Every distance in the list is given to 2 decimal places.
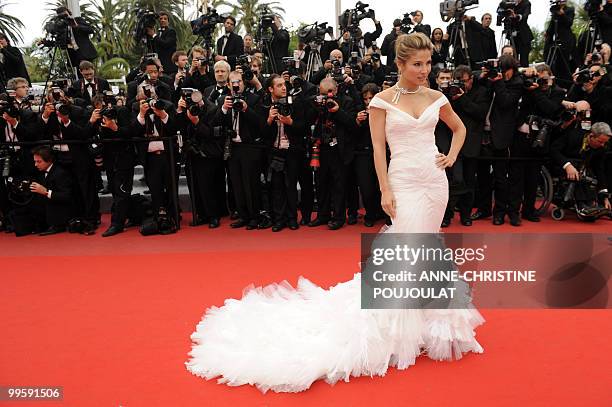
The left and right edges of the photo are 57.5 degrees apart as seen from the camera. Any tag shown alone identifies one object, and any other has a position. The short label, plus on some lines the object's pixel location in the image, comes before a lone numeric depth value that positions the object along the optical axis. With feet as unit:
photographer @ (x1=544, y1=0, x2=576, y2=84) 27.06
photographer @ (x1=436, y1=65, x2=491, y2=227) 20.40
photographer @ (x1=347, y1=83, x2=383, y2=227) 20.40
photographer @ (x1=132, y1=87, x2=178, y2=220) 20.88
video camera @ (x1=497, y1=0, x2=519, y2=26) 25.75
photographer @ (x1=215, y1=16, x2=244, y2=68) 28.40
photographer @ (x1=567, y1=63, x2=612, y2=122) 21.15
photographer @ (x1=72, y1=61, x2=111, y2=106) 24.11
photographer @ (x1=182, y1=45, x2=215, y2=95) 23.50
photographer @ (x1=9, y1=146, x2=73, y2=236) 21.59
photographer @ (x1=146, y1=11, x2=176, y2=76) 28.14
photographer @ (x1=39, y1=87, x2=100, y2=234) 21.48
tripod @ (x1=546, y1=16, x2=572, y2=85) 27.50
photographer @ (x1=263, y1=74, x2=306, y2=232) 20.30
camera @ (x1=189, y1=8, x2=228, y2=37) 26.18
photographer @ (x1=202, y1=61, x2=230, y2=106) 20.63
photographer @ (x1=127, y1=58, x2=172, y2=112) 21.30
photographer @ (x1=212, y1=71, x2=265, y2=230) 20.35
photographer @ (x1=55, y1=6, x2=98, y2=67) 27.17
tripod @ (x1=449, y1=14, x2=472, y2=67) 27.22
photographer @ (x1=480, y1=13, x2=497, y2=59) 28.17
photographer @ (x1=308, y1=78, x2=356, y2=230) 20.22
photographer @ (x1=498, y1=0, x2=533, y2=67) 25.88
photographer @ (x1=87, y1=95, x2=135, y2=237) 21.09
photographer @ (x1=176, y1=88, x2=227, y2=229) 20.44
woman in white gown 9.49
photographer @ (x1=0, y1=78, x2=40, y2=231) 21.52
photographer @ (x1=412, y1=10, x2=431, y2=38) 28.20
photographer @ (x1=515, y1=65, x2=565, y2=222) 20.52
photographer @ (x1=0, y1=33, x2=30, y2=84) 27.02
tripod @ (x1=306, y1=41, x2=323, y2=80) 27.81
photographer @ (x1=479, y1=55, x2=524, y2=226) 20.45
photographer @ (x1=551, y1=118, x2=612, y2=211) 20.60
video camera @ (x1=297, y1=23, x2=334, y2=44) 27.48
